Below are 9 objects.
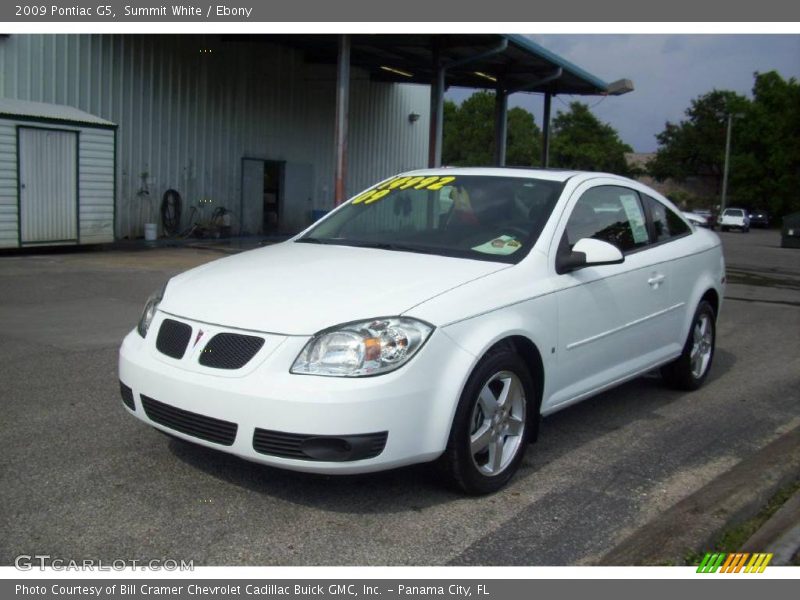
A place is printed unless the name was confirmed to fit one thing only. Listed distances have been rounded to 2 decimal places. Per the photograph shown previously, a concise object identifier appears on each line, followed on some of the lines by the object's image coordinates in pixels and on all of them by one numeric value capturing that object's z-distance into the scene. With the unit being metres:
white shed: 13.59
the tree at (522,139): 86.44
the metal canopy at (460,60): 18.22
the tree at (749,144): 61.00
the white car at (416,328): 3.46
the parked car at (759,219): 57.47
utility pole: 56.56
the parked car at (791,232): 30.45
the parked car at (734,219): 46.88
